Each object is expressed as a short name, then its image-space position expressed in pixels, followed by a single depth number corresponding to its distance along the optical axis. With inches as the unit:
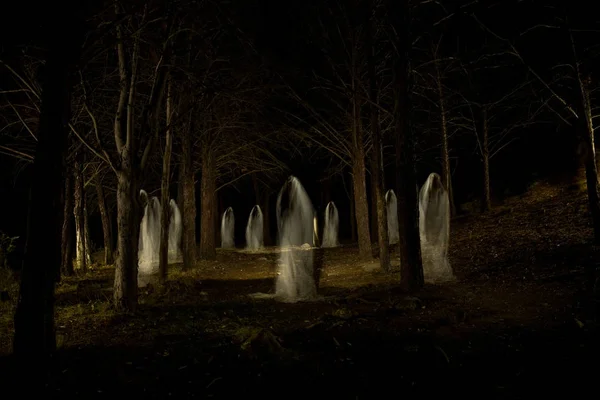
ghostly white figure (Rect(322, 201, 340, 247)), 1524.1
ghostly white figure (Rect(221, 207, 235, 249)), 1720.0
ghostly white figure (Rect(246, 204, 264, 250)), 1547.7
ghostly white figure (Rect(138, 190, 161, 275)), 863.1
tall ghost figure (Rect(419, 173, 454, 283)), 520.9
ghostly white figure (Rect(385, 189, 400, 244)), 1329.2
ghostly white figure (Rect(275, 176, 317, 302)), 493.0
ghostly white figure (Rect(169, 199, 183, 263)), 1052.8
